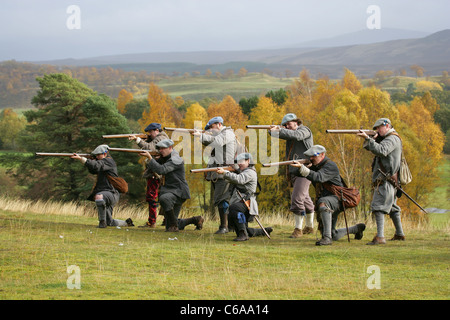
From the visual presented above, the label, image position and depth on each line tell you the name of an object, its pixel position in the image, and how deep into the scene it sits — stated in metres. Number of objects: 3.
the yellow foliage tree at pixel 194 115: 70.33
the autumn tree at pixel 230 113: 67.84
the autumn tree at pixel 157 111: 71.25
